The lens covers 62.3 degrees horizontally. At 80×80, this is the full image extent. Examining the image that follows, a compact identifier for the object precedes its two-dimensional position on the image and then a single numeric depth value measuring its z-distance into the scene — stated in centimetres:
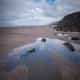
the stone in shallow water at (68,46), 259
